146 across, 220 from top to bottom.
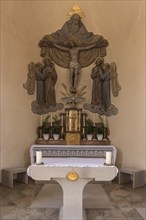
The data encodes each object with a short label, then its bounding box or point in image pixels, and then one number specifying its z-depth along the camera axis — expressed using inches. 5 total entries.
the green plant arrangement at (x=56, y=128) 254.1
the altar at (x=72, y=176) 137.0
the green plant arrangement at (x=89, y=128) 253.1
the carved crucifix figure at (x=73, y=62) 261.9
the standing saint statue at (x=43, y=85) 264.4
